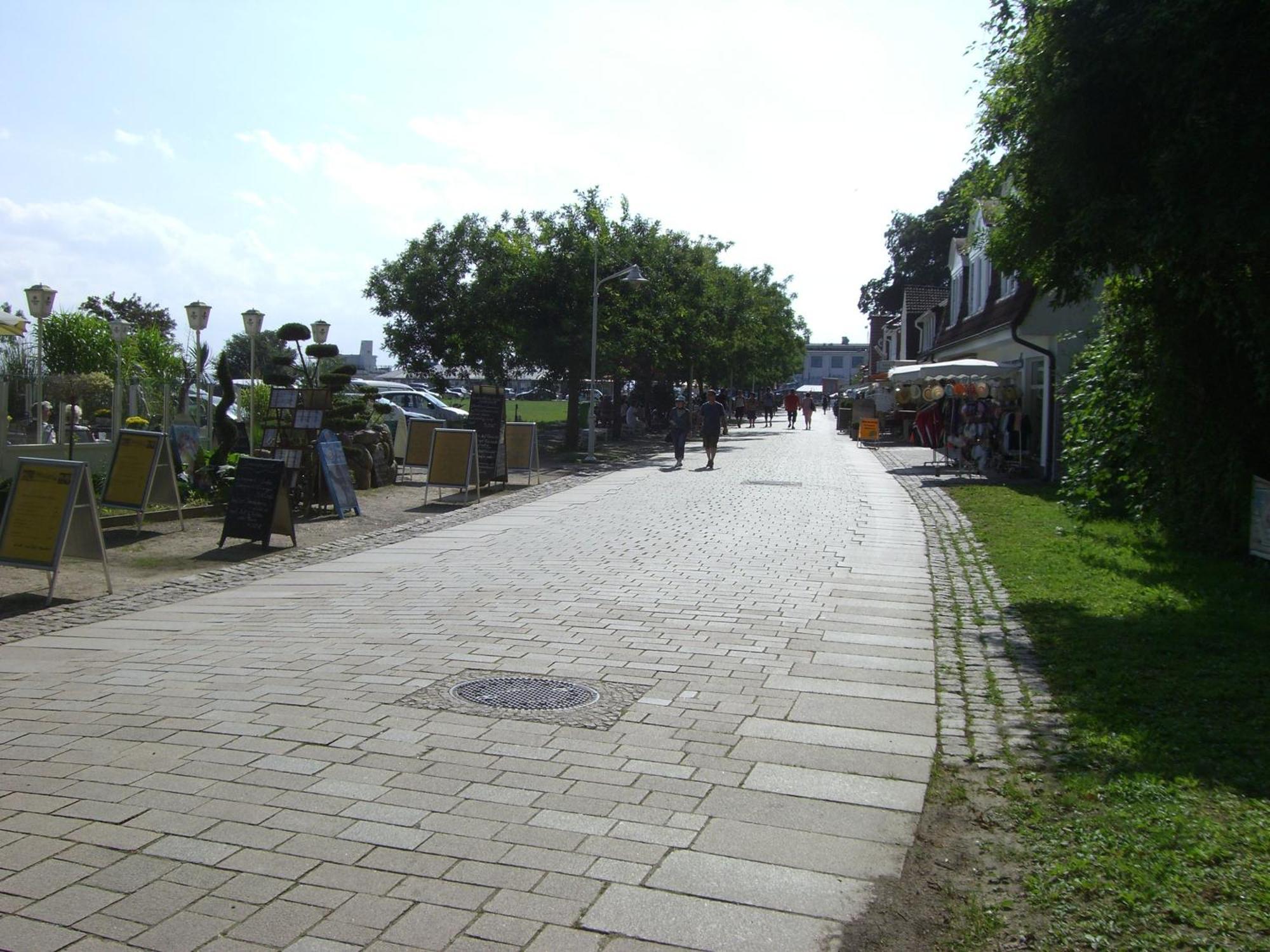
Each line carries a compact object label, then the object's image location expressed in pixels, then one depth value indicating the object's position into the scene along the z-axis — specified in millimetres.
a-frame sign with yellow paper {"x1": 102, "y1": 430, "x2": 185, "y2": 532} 13062
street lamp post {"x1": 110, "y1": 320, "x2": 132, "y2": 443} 18375
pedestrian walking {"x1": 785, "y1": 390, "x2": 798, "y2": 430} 54500
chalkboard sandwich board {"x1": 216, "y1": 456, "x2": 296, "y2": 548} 12406
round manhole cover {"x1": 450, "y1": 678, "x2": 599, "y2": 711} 6141
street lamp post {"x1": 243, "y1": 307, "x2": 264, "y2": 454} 20578
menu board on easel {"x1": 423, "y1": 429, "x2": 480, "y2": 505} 18031
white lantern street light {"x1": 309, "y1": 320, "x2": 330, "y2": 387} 23953
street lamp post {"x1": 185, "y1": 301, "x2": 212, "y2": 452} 19938
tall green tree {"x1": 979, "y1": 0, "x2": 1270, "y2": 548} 7461
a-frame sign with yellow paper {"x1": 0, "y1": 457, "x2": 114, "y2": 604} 9297
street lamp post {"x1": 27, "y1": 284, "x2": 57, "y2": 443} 17672
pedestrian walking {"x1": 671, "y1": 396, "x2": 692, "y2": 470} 27203
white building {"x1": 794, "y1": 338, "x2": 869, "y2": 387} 155125
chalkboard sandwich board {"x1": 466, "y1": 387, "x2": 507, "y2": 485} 19609
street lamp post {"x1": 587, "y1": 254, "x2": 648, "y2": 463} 28578
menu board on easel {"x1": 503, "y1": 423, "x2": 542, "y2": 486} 21297
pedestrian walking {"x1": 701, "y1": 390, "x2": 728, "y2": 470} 25938
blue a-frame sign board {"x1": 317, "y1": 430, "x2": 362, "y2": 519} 15203
